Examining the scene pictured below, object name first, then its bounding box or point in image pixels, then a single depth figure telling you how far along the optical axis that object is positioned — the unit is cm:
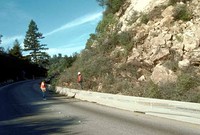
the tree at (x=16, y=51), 10380
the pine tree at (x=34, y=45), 12706
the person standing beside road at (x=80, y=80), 2941
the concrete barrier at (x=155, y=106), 1248
